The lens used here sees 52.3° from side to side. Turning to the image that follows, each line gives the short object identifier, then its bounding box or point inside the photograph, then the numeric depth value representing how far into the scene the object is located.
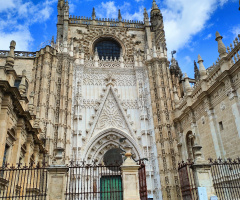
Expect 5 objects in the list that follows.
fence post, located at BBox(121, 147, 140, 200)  7.94
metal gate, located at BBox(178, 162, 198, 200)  7.87
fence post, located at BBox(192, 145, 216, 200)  7.98
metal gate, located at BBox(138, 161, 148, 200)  8.42
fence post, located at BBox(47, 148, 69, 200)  7.50
